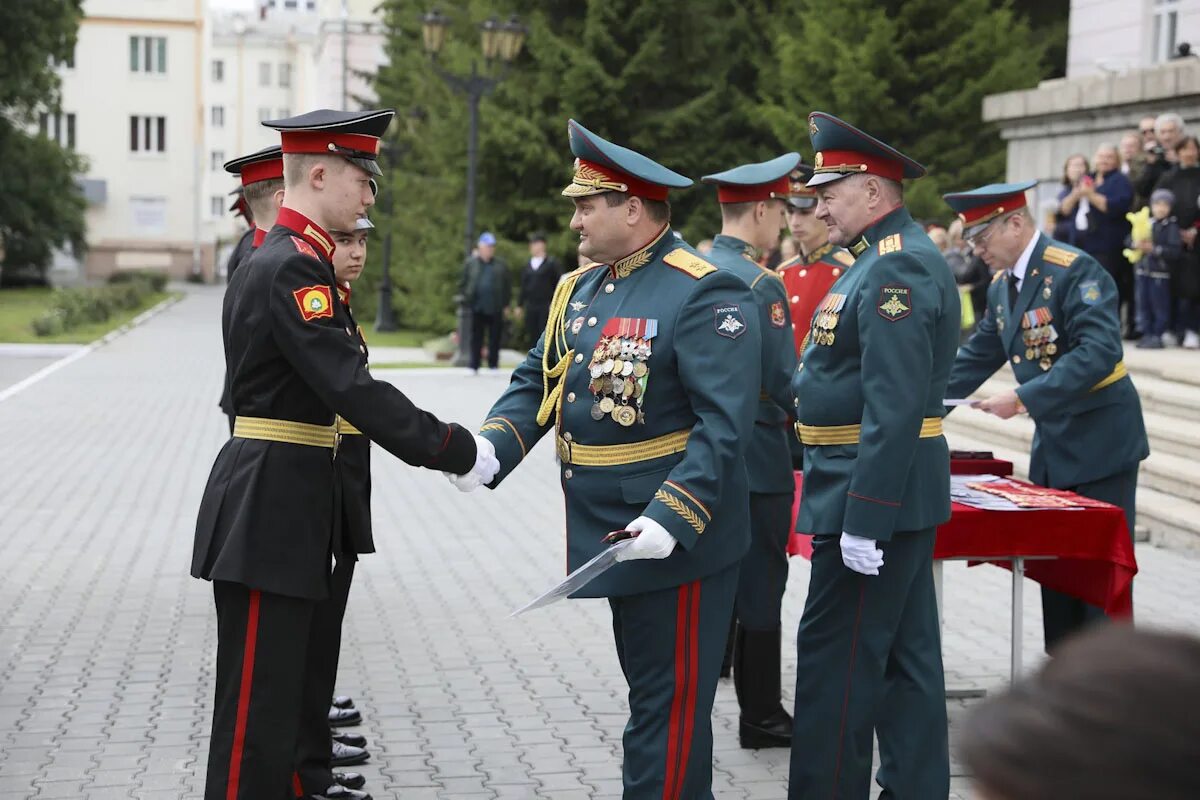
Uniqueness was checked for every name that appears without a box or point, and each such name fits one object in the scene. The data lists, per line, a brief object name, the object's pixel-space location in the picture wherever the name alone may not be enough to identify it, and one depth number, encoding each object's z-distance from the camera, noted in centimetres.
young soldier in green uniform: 582
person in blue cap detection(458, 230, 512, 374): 2306
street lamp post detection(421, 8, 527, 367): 2461
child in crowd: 1433
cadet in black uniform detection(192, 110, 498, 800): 398
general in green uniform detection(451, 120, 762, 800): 405
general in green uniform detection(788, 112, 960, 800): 439
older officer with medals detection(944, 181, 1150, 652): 580
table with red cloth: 547
